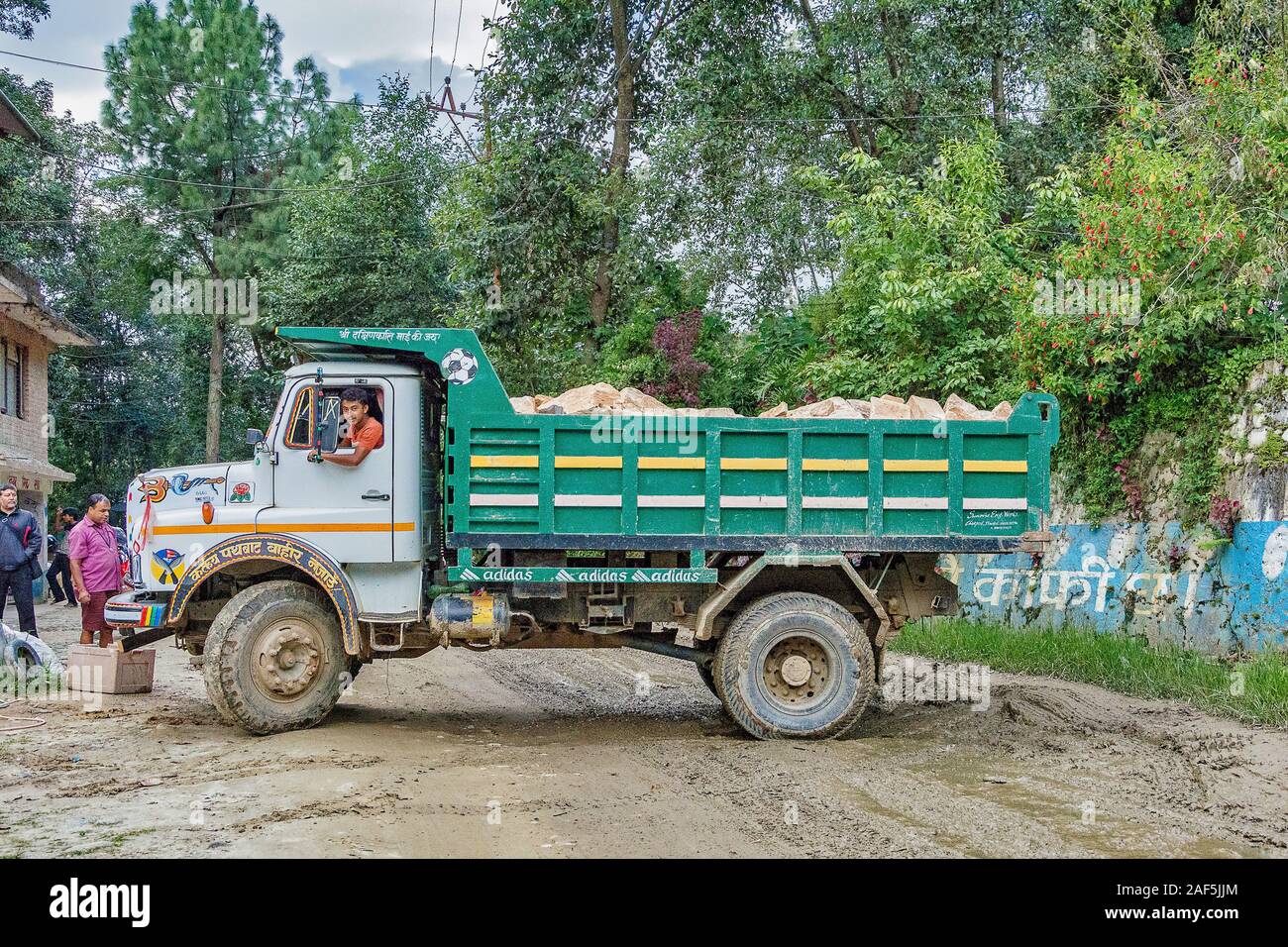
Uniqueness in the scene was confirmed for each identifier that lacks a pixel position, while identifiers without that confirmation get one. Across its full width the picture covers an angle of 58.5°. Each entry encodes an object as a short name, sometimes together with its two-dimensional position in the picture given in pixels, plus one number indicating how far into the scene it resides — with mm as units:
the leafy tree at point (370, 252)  27000
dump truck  8578
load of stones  8750
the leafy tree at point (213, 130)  36375
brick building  23250
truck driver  8773
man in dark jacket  12094
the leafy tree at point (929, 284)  14664
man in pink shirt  11117
